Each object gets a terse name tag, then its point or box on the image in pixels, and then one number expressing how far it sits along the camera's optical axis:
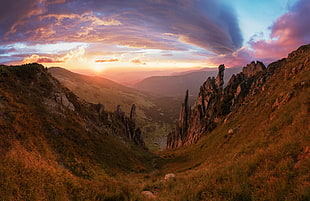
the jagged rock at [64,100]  31.51
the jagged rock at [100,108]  49.59
